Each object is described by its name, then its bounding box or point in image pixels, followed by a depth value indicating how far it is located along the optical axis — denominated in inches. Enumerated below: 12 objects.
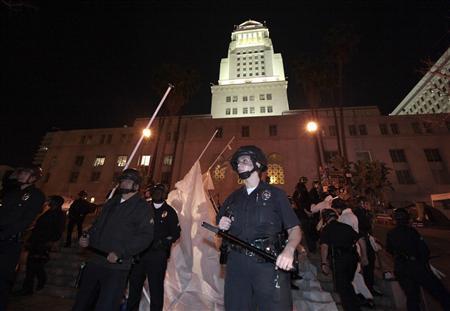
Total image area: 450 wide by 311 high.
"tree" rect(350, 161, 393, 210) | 884.6
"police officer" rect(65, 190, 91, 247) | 316.8
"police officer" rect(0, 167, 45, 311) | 130.3
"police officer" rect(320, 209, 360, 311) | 162.4
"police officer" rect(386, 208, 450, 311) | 150.8
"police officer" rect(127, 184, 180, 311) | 152.3
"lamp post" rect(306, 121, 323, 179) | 601.3
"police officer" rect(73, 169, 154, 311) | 107.4
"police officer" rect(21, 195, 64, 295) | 206.5
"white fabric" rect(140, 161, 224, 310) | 185.0
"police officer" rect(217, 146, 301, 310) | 85.5
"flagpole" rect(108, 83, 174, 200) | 166.6
